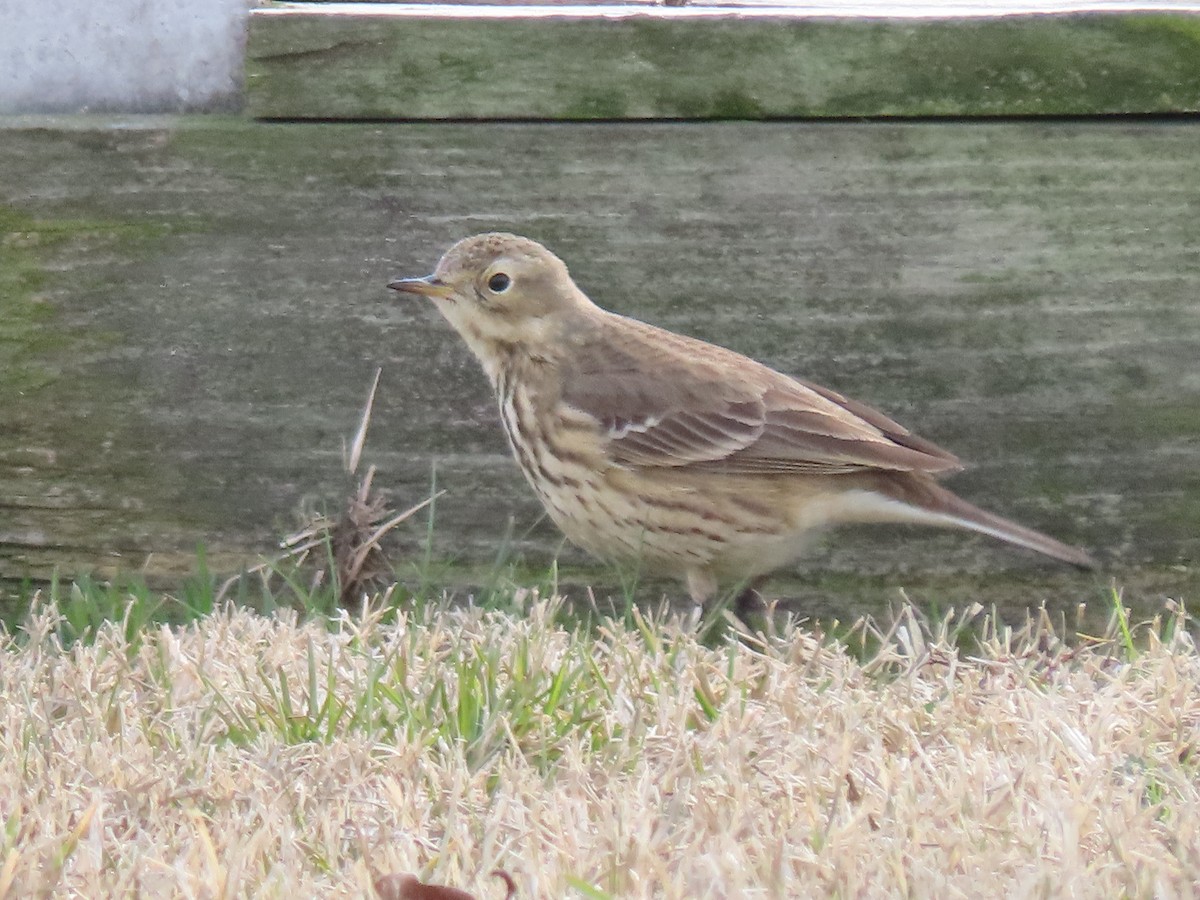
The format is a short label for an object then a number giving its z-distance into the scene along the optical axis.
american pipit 9.73
